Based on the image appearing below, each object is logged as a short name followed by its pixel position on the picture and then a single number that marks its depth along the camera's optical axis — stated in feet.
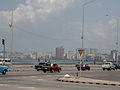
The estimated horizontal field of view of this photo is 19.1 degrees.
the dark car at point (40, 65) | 199.70
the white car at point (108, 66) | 257.96
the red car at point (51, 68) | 192.42
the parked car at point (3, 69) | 148.94
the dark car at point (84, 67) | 247.01
